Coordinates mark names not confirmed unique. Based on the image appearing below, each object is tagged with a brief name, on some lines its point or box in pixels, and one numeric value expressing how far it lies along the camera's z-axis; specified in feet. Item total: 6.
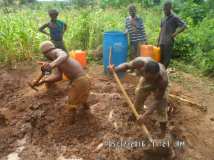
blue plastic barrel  24.35
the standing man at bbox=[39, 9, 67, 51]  24.77
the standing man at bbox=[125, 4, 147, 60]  26.04
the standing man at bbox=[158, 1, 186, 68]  24.49
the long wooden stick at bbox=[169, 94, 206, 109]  21.03
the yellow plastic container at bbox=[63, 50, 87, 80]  25.29
